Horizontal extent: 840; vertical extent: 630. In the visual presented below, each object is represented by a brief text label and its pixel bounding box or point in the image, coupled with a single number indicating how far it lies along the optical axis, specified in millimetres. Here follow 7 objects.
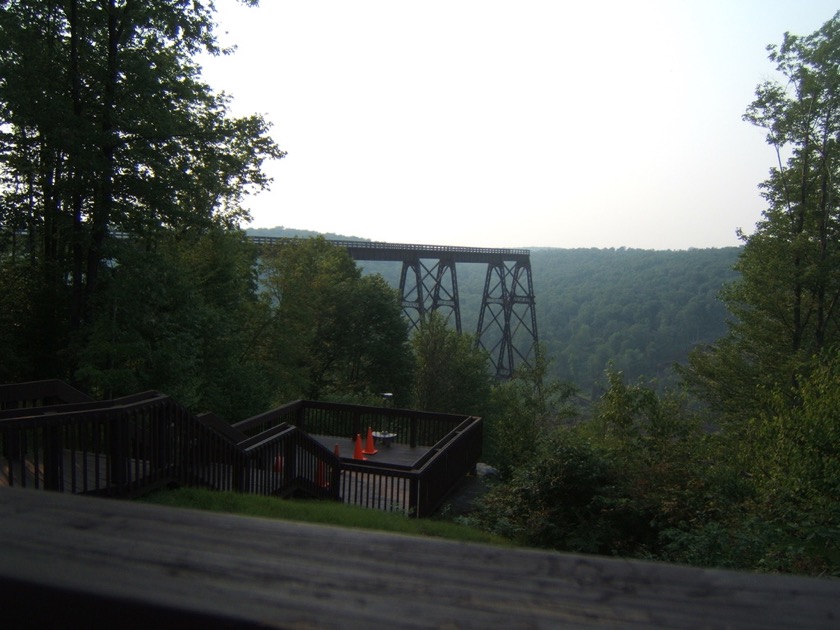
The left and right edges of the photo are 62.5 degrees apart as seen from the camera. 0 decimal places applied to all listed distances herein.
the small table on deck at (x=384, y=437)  14954
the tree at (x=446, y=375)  28234
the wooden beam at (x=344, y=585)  763
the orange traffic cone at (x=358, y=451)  13398
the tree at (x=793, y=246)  21641
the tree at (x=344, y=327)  25156
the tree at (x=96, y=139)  11711
